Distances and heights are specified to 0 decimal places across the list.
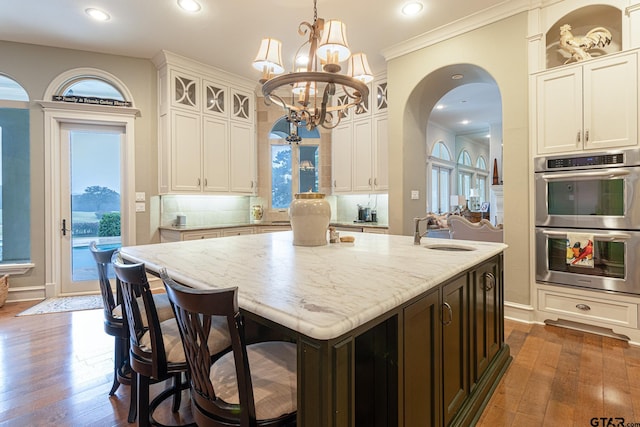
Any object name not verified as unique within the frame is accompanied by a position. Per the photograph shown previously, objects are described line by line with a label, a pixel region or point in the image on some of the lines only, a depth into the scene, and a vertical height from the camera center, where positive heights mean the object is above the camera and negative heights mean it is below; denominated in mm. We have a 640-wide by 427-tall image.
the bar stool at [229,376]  903 -554
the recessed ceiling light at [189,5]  3193 +2095
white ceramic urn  2029 -42
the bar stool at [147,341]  1283 -559
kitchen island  853 -350
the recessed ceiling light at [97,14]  3338 +2108
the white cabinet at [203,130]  4410 +1229
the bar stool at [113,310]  1756 -549
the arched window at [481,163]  10992 +1637
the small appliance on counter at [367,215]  5398 -66
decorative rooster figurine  2934 +1535
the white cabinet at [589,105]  2654 +912
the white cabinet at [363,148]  4758 +980
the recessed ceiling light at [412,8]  3236 +2080
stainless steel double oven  2643 -94
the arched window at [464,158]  9688 +1610
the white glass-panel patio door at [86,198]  4211 +209
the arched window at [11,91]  3992 +1534
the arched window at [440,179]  8398 +840
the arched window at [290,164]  5738 +847
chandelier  1915 +972
